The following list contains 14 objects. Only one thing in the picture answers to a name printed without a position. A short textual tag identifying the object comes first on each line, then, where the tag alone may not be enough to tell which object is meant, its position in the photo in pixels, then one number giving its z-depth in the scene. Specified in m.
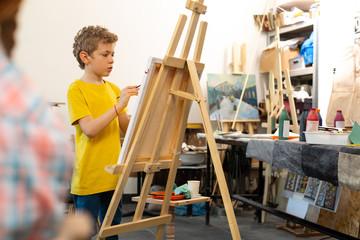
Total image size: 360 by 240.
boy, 1.70
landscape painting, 4.52
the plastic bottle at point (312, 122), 2.26
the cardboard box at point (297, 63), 4.28
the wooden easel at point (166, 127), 1.67
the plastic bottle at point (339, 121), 2.38
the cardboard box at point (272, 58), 4.45
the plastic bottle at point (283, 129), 2.50
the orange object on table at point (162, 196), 2.02
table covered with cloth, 1.71
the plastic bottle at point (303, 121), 2.35
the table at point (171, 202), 1.94
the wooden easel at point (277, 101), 3.60
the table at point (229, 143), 2.88
